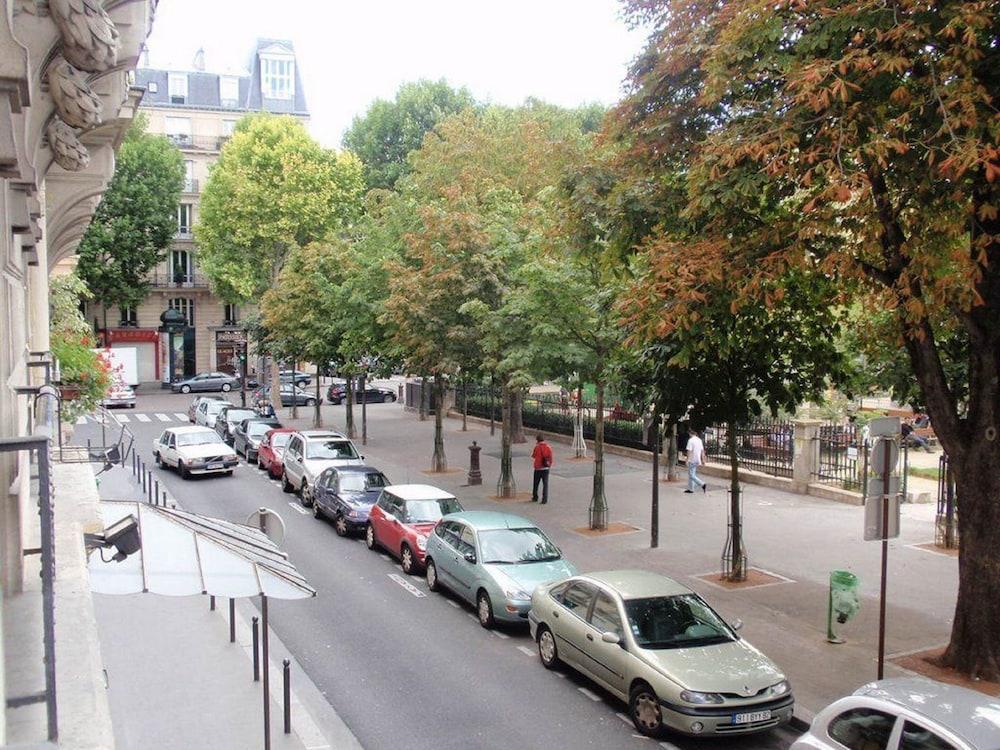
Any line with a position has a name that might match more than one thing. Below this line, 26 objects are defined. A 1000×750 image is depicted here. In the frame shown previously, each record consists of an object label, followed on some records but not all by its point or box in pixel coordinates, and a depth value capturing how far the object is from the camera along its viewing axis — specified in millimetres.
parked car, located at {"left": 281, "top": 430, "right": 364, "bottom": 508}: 24719
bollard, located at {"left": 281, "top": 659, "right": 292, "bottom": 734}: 9977
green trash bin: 12844
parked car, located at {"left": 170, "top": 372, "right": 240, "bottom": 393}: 59469
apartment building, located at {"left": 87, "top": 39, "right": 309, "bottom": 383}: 63031
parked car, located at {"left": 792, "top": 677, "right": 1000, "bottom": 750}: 7418
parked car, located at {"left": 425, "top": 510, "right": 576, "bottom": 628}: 14188
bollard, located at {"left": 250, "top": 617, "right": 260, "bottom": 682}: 11352
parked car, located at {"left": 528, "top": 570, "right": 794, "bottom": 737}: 10102
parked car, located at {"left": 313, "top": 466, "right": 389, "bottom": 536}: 20562
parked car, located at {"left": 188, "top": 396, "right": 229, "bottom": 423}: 43219
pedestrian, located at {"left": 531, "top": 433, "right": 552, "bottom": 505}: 23578
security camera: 7039
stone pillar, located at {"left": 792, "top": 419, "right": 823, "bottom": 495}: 24047
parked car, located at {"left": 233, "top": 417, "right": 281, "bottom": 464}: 32312
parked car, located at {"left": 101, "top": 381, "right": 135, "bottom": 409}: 45938
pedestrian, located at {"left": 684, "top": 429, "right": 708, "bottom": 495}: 24703
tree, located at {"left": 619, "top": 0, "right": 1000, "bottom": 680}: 9867
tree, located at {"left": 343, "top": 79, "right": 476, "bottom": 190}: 56625
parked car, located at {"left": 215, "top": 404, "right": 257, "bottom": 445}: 35803
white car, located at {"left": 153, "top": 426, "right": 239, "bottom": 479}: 28297
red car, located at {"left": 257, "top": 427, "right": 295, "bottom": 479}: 28448
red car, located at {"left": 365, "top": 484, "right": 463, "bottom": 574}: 17578
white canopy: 7609
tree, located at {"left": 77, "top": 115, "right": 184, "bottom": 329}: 51719
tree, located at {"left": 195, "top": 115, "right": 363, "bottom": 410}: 49125
